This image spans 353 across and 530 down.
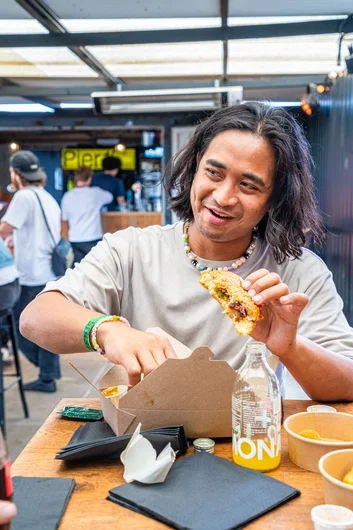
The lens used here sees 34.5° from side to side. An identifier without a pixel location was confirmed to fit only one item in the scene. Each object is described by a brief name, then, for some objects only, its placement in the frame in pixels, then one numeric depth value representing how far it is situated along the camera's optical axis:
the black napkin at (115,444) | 1.20
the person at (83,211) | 7.42
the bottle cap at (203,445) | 1.28
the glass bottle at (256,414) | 1.18
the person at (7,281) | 3.63
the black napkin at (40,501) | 0.98
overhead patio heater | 6.41
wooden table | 0.99
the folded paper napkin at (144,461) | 1.08
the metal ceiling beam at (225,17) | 3.95
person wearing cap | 4.80
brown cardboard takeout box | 1.24
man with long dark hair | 1.61
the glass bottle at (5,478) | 0.82
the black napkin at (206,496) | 0.98
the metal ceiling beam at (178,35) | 4.39
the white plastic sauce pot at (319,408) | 1.53
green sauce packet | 1.50
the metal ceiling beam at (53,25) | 3.98
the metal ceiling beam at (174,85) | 6.65
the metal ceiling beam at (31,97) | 6.74
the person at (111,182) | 8.78
